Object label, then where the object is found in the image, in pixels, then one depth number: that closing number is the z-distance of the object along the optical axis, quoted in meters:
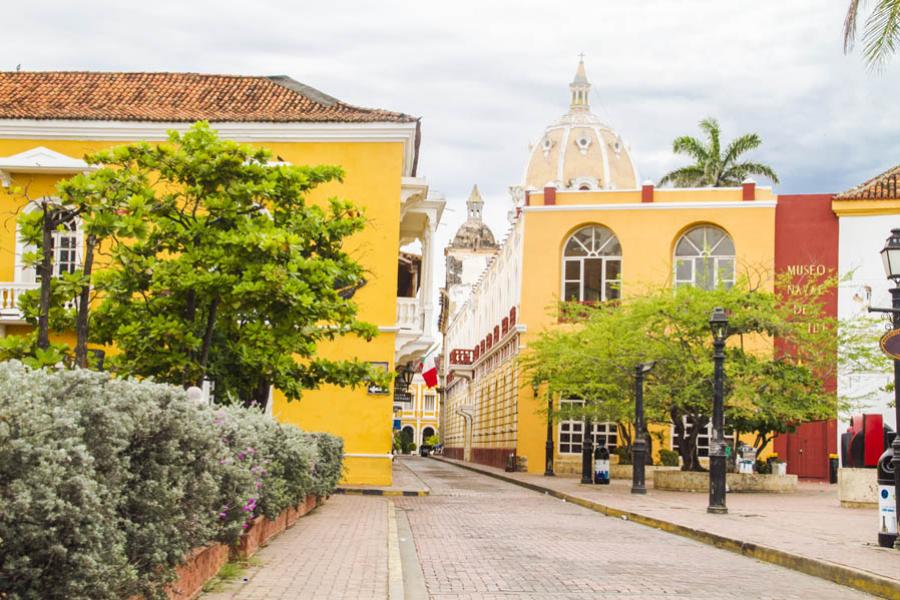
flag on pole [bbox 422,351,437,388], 55.88
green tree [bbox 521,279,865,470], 26.62
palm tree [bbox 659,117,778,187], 45.81
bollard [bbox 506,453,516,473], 40.94
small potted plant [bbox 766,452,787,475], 32.53
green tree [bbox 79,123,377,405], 14.88
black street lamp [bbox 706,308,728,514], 18.91
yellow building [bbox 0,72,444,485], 24.89
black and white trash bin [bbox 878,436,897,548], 12.70
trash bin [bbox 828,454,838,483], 36.41
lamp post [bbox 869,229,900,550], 12.38
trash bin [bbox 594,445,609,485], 29.75
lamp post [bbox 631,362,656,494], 25.09
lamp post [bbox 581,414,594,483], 30.56
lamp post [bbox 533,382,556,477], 37.19
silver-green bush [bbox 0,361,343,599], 4.56
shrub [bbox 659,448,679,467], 37.19
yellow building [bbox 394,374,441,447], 119.83
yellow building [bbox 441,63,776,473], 39.75
